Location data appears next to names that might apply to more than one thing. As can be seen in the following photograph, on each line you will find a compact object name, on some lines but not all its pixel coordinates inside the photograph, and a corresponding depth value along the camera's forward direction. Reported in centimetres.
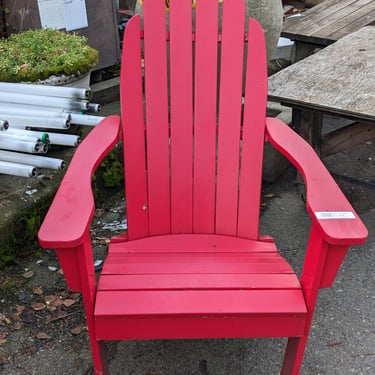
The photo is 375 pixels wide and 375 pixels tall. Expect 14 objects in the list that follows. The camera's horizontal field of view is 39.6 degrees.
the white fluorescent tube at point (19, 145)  239
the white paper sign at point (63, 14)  335
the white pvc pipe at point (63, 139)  262
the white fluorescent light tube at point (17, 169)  240
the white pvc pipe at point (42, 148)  241
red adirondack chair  166
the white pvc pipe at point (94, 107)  270
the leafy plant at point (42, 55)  279
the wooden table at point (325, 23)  340
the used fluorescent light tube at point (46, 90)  266
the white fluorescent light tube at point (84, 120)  265
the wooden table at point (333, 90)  227
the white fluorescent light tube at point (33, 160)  248
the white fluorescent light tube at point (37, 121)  254
